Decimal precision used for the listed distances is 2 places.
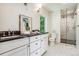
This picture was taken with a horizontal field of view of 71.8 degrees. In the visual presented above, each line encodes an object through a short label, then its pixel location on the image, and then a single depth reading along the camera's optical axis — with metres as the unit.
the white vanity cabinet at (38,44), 1.32
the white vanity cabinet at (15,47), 0.83
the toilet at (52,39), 2.34
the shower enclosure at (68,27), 2.79
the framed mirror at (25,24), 1.53
